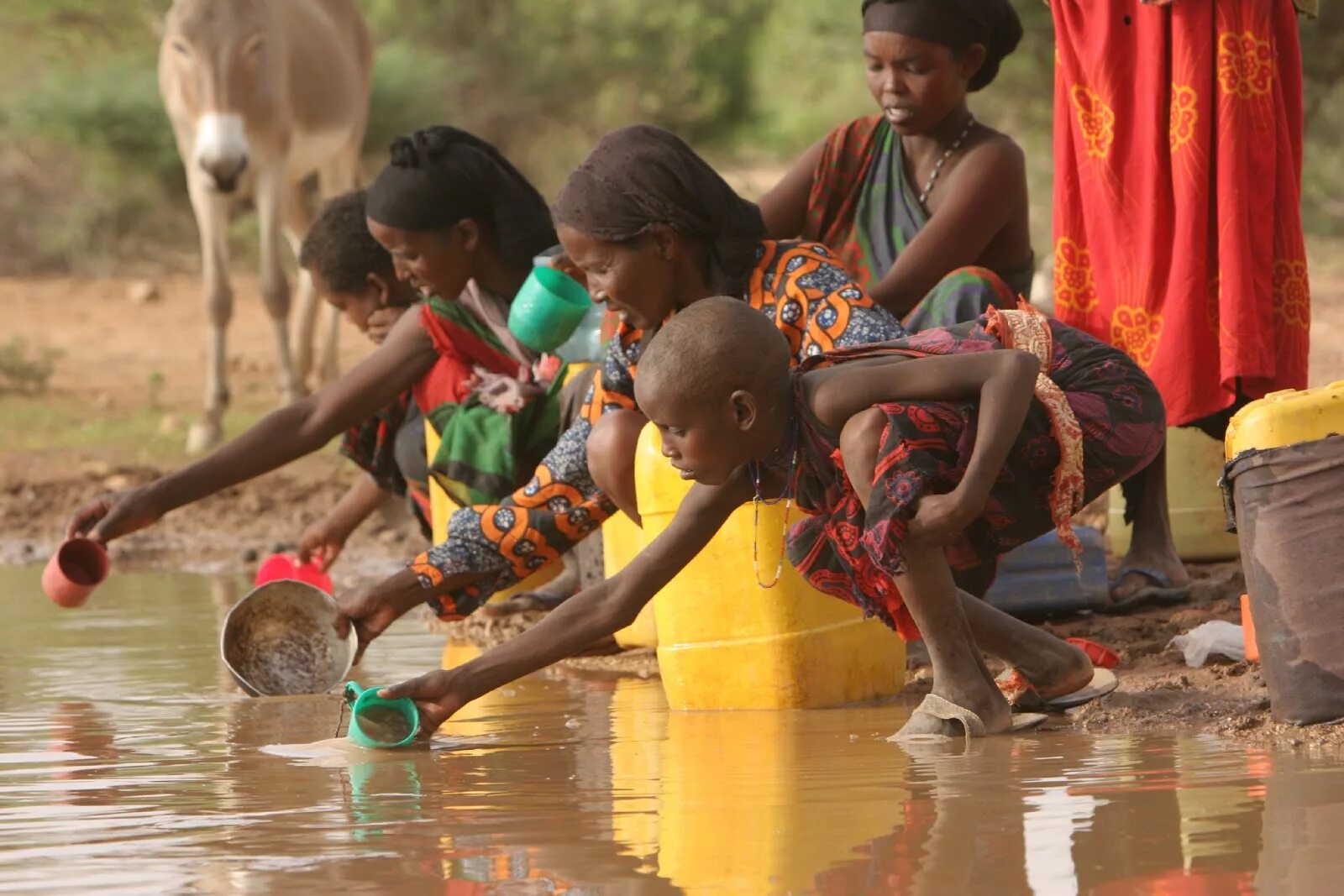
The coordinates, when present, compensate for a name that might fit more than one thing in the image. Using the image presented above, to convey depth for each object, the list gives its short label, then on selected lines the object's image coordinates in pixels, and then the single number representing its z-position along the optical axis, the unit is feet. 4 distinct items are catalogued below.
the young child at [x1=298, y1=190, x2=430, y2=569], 33.17
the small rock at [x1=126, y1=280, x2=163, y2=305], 91.86
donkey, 62.75
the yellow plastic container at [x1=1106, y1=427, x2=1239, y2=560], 34.47
